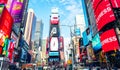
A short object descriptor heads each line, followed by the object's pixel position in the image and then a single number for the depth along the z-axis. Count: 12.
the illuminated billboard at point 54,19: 68.66
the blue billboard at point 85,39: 32.63
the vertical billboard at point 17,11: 37.27
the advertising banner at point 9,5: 38.74
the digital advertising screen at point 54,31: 67.02
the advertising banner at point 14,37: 31.09
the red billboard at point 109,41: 15.73
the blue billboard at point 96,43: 22.80
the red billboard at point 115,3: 17.16
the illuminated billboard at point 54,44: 61.06
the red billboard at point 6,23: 21.96
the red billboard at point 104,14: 16.27
